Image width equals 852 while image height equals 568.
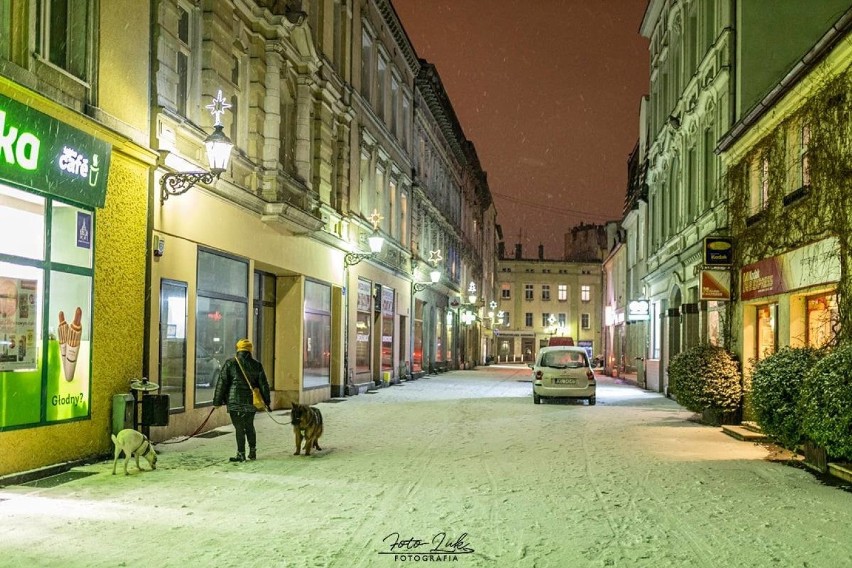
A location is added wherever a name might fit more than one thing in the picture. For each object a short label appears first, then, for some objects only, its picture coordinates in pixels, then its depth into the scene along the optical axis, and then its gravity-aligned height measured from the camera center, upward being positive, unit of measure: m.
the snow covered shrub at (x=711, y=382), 17.03 -1.09
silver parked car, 22.80 -1.38
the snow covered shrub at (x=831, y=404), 9.48 -0.87
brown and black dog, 11.93 -1.42
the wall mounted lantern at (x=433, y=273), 35.50 +2.18
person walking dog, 11.48 -0.90
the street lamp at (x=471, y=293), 50.56 +2.01
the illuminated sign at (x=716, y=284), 18.59 +0.97
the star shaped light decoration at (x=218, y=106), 14.05 +3.70
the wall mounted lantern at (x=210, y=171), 12.53 +2.31
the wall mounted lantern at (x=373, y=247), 24.03 +2.24
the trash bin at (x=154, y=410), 11.71 -1.21
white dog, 9.97 -1.46
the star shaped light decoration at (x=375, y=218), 26.46 +3.42
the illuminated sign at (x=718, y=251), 18.33 +1.67
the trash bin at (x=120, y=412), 11.34 -1.20
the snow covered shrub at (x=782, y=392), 11.48 -0.89
